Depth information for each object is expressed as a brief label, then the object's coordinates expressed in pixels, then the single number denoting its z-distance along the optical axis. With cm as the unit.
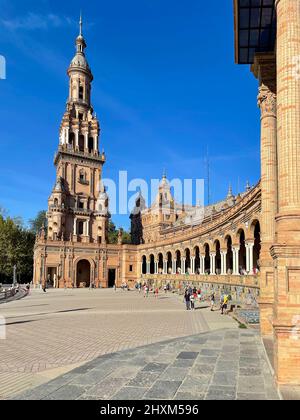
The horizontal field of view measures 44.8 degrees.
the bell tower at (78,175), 6300
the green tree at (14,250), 6750
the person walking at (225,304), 2214
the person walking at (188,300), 2519
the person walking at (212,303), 2445
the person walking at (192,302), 2478
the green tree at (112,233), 9455
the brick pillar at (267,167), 1237
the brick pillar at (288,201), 708
